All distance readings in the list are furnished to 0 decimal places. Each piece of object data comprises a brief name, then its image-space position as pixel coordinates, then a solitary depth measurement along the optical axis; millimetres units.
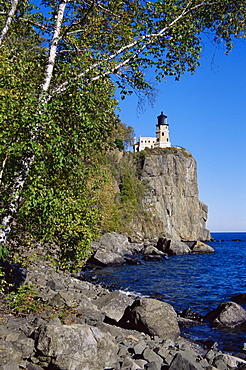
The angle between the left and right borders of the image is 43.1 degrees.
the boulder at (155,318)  12805
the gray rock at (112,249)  37459
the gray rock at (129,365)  7676
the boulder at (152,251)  56000
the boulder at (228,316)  15797
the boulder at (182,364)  7746
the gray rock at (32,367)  6684
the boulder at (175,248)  61281
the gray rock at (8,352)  6445
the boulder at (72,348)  7032
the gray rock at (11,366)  6065
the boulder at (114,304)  13484
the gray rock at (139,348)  9130
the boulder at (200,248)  69750
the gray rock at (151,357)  8680
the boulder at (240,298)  21217
